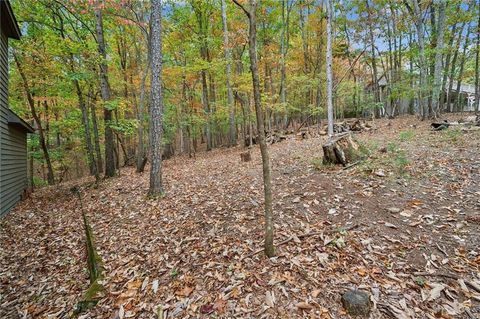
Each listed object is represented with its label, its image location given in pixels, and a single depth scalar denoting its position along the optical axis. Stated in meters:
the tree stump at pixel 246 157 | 9.10
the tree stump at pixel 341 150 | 5.80
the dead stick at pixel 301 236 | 3.35
